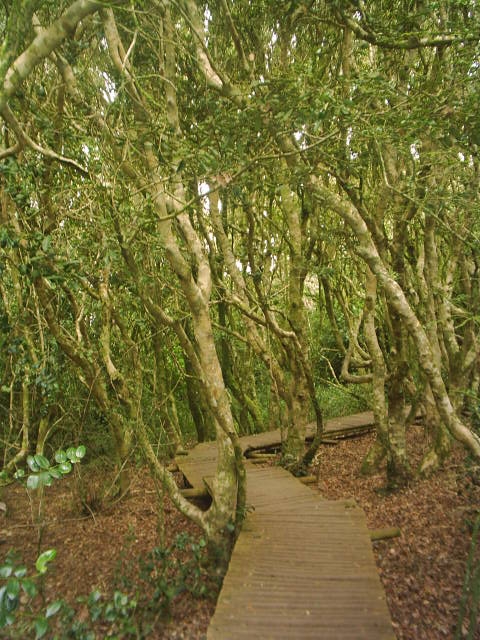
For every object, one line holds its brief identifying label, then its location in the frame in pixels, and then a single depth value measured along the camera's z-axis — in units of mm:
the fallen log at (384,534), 4446
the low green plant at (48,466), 2023
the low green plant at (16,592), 1802
